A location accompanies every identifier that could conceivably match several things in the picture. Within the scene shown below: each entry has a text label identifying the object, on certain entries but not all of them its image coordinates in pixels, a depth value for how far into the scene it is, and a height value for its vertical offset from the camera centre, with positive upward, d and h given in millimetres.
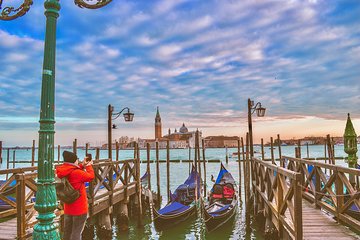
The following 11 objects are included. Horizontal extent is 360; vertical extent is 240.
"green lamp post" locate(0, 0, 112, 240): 2664 -114
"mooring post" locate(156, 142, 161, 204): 13038 -1697
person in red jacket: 3734 -554
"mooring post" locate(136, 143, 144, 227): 9797 -1559
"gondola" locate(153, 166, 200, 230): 9044 -2094
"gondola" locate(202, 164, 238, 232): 8891 -2044
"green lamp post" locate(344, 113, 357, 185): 8784 -110
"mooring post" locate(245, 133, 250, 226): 10023 -1762
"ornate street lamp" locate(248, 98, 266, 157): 11086 +1080
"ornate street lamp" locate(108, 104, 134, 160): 10984 +948
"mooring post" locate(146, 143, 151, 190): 13057 -694
